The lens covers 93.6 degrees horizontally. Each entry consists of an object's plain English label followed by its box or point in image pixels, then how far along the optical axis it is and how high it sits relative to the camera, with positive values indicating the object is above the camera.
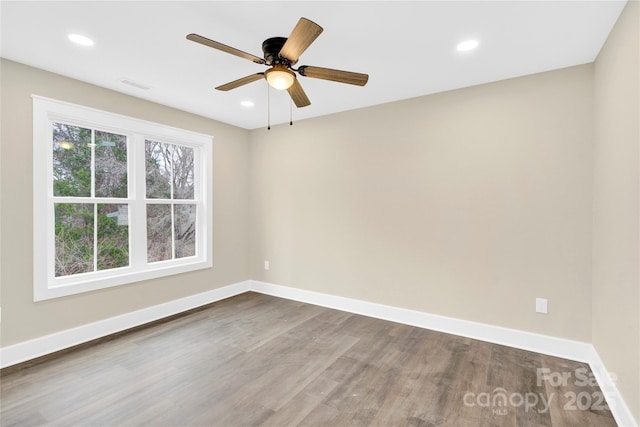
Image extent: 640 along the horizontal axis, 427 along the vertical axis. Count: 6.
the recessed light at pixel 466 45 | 2.28 +1.30
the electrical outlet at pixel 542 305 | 2.76 -0.86
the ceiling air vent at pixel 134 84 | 2.96 +1.33
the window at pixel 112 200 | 2.82 +0.17
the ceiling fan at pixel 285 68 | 1.89 +1.03
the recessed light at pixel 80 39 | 2.22 +1.32
